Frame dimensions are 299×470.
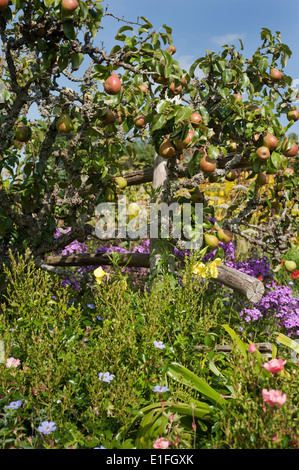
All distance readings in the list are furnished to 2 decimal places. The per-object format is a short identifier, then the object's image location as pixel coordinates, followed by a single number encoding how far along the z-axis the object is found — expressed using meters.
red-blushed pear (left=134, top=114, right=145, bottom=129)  3.45
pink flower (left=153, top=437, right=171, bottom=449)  1.41
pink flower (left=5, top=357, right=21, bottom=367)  1.95
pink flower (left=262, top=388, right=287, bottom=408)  1.31
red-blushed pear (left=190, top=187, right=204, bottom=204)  3.31
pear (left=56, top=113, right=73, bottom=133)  2.94
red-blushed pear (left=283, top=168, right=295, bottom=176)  3.42
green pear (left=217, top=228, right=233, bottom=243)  3.20
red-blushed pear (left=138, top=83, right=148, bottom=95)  3.27
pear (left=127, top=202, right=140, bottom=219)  3.49
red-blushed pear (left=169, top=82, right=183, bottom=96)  2.83
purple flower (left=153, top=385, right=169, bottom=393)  1.69
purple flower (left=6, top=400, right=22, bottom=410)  1.61
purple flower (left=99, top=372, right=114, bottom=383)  1.72
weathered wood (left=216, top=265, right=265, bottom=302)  2.95
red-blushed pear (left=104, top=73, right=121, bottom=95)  2.66
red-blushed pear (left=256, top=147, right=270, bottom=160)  2.97
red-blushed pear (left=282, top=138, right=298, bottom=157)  3.06
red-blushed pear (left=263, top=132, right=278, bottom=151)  2.98
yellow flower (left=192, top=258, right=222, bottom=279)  2.43
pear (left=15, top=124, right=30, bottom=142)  3.15
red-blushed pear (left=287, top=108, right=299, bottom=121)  3.64
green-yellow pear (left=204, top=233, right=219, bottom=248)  3.11
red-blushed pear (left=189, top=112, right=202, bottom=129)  2.91
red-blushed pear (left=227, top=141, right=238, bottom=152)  3.62
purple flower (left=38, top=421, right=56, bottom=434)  1.50
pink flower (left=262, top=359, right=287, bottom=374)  1.40
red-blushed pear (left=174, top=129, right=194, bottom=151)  2.81
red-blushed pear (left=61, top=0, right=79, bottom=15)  2.21
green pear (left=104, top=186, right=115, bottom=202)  3.43
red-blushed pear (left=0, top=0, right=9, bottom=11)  2.33
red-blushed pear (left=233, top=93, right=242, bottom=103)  3.36
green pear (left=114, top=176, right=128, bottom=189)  3.40
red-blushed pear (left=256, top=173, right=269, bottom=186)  3.21
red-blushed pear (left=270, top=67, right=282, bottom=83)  3.52
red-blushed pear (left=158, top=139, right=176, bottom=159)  2.93
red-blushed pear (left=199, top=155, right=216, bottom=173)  2.95
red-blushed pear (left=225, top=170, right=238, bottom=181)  3.68
